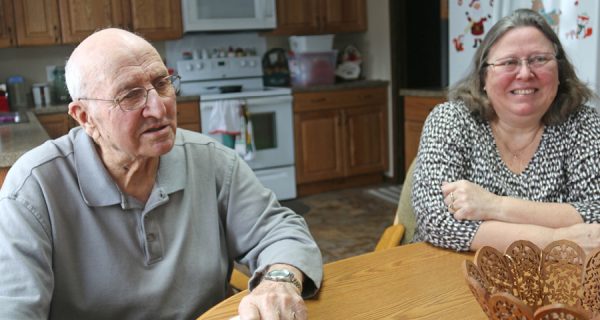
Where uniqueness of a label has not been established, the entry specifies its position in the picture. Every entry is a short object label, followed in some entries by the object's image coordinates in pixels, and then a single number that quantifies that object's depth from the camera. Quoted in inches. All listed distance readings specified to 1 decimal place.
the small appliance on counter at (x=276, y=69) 187.8
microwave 171.2
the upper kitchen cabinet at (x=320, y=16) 185.2
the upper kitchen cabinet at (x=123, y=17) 161.6
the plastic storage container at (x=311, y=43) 184.1
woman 60.6
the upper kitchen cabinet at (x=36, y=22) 156.4
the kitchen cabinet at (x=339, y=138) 181.6
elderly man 44.7
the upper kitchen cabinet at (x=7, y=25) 153.9
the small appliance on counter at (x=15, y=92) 164.4
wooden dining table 42.4
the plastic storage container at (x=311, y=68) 185.9
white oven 169.3
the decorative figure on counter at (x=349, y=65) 196.7
